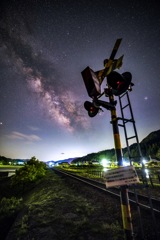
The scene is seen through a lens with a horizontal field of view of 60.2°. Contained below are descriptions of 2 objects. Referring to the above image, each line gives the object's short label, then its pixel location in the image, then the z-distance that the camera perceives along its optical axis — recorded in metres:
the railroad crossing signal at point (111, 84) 3.14
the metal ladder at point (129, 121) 3.62
